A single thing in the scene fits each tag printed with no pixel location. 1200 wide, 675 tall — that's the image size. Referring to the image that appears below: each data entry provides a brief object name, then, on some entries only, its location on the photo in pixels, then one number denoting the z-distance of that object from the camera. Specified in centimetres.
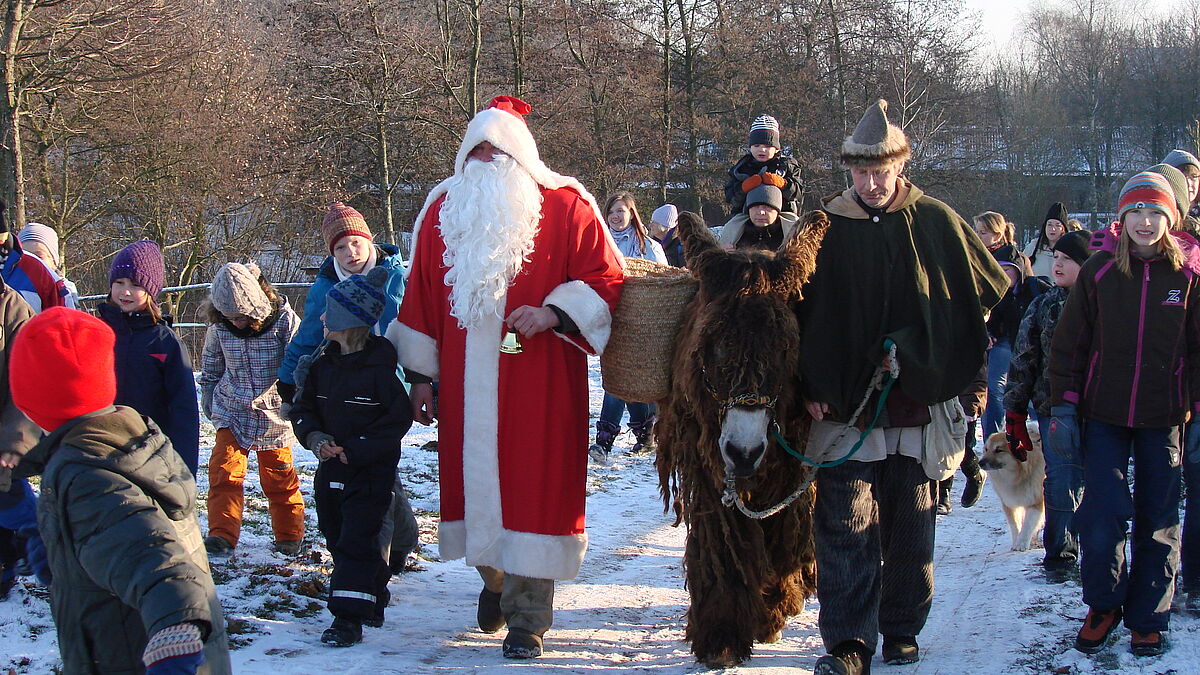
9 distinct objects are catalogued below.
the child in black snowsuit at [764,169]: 589
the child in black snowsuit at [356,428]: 450
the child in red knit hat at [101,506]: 242
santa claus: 446
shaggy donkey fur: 402
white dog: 616
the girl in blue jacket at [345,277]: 503
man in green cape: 398
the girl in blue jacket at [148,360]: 499
